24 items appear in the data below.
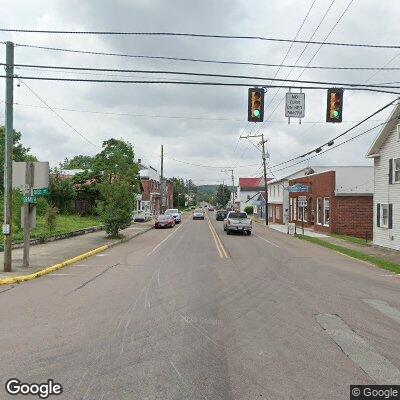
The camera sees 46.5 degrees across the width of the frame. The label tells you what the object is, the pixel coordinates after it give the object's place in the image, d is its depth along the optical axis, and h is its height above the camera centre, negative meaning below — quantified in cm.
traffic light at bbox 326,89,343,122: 1432 +297
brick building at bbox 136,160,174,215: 7219 +119
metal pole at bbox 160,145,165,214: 6400 +526
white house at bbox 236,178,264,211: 11630 +297
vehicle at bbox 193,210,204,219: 7062 -237
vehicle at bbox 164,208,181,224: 5597 -184
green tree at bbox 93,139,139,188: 5225 +493
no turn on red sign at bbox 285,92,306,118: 1467 +307
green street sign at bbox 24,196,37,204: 1504 -10
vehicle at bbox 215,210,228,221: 6707 -222
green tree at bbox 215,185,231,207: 15675 +170
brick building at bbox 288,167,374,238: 3706 +20
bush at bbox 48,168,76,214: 4731 +38
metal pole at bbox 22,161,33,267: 1504 +10
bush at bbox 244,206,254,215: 10456 -212
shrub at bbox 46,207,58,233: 2792 -135
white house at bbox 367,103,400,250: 2500 +113
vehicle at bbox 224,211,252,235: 3631 -184
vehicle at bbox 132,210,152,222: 5698 -224
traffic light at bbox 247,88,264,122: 1429 +297
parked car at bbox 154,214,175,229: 4622 -231
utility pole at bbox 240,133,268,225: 5723 +602
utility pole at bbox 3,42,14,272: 1429 +138
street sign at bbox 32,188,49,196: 1514 +17
